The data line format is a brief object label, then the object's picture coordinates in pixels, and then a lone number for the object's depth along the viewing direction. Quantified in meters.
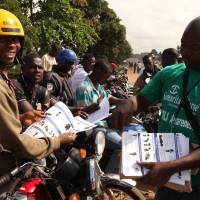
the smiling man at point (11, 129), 1.44
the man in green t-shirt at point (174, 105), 1.20
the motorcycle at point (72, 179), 1.71
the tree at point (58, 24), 11.37
